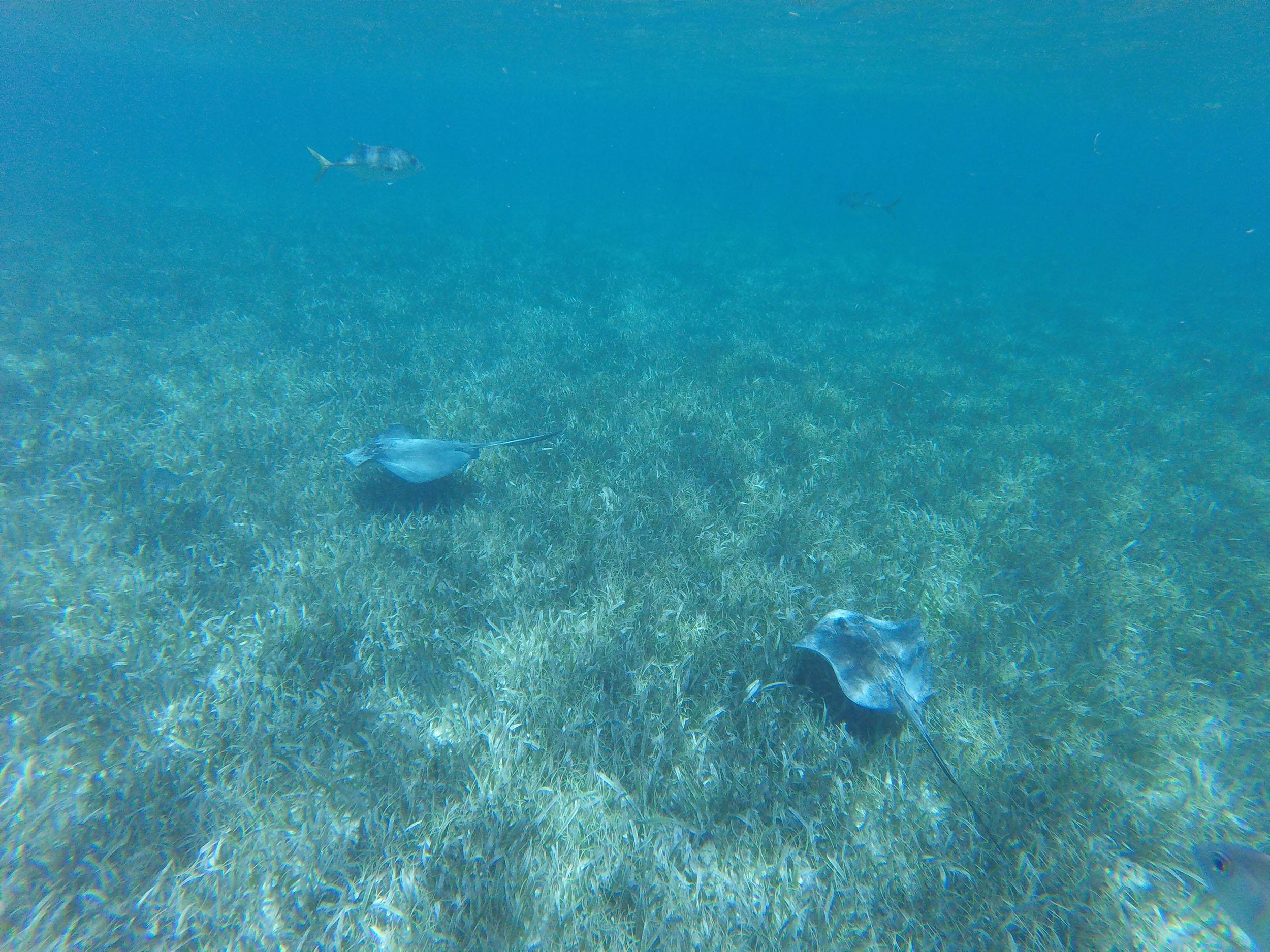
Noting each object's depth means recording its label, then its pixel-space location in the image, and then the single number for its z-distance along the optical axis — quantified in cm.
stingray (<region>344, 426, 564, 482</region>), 587
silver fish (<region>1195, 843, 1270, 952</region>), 233
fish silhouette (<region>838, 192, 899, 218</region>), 1620
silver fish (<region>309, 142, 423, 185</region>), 902
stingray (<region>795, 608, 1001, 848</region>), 382
